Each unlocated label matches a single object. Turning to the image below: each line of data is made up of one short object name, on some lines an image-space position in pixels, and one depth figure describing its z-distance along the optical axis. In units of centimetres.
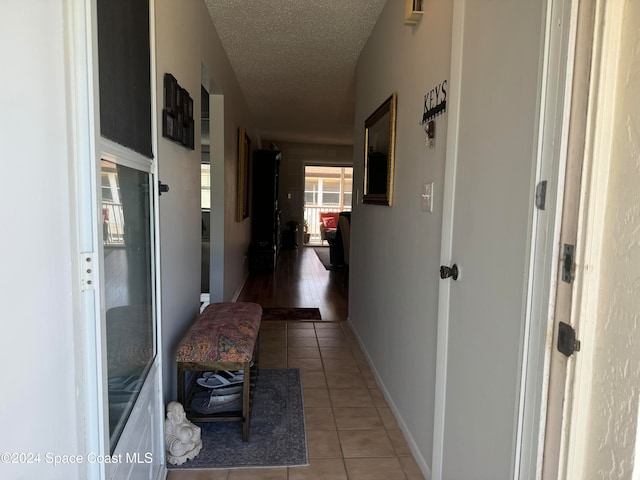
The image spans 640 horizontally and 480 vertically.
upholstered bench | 190
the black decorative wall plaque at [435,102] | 163
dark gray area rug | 184
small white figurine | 179
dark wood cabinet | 676
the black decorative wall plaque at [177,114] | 181
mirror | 240
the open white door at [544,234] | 81
